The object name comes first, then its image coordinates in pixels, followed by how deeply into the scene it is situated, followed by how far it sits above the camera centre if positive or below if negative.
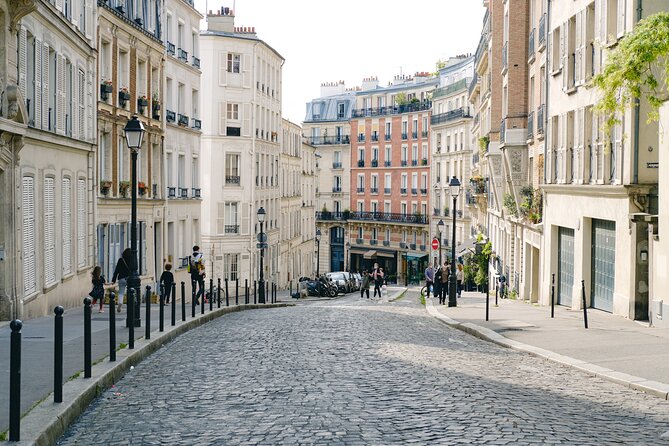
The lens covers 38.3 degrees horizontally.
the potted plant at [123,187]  32.84 +0.65
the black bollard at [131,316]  13.52 -1.56
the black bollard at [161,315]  16.36 -1.86
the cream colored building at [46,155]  17.42 +1.09
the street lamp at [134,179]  17.00 +0.48
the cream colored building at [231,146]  55.91 +3.68
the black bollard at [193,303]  20.33 -2.05
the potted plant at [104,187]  31.27 +0.62
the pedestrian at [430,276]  39.26 -2.78
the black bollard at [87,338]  9.93 -1.38
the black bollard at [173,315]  17.88 -2.03
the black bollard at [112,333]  11.59 -1.56
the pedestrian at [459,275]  39.67 -3.07
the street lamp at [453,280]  28.62 -2.16
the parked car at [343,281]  59.56 -4.64
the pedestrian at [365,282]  46.83 -3.67
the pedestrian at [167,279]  26.64 -2.00
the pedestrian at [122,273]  21.59 -1.51
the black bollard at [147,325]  15.05 -1.87
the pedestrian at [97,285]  21.45 -1.80
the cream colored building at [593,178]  20.41 +0.75
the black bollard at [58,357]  8.57 -1.37
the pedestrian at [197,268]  26.31 -1.74
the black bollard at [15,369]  7.06 -1.21
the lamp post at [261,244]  33.06 -1.36
